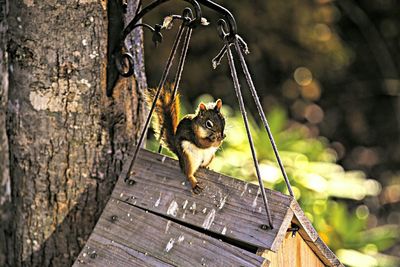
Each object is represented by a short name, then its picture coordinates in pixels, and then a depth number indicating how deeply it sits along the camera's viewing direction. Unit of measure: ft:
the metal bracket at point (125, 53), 9.96
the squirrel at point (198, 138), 9.71
